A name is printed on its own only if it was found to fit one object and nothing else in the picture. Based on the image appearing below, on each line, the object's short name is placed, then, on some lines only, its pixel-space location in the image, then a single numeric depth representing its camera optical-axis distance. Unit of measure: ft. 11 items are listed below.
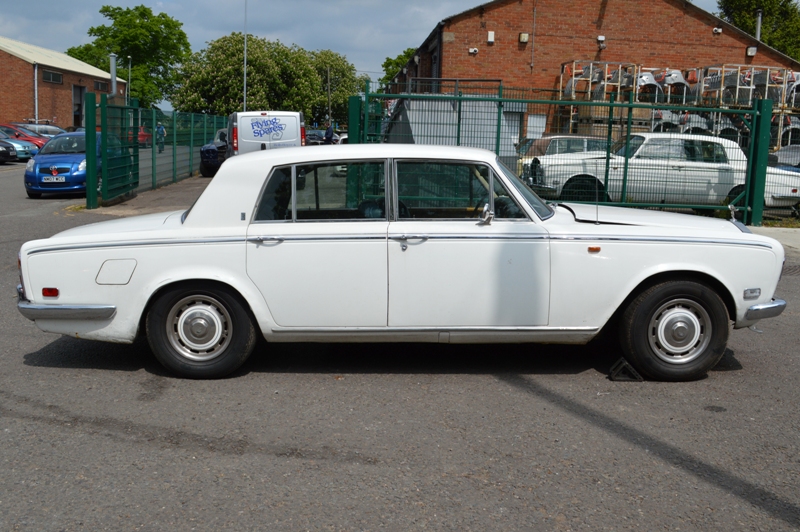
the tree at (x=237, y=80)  166.17
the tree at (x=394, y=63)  342.03
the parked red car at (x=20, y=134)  119.75
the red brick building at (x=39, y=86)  186.60
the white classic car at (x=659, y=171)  45.27
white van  66.69
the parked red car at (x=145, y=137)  62.58
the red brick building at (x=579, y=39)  102.12
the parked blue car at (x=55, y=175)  61.26
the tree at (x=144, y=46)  264.72
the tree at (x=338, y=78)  310.45
